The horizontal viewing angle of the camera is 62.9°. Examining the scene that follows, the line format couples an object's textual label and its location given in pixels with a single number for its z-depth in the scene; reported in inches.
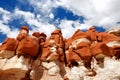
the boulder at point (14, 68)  408.4
